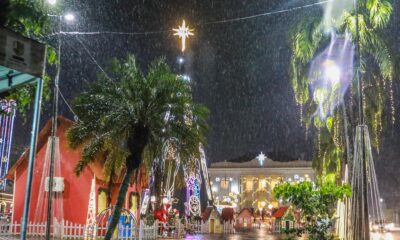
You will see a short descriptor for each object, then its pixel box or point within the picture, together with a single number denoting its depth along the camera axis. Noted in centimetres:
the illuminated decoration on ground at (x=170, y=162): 1926
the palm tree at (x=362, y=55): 1712
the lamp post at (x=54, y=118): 1528
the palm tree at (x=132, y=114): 1773
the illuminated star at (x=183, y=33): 2764
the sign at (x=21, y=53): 501
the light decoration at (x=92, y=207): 2299
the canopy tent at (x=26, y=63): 503
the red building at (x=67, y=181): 2373
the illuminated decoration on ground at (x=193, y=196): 3372
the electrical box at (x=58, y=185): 2328
